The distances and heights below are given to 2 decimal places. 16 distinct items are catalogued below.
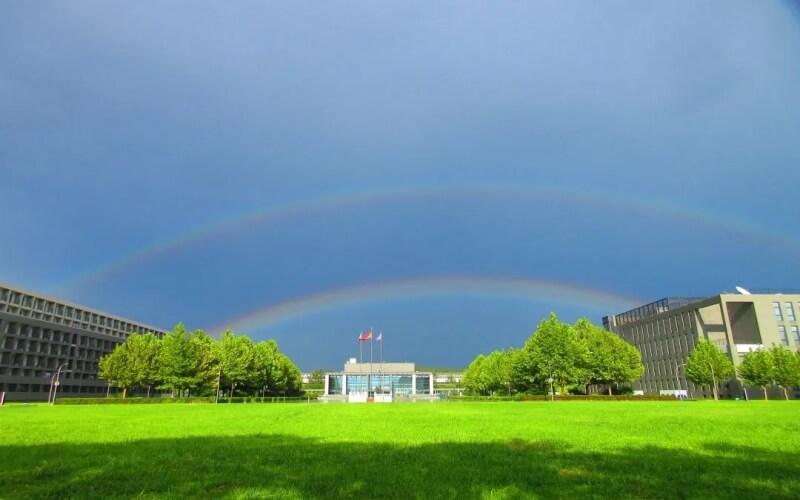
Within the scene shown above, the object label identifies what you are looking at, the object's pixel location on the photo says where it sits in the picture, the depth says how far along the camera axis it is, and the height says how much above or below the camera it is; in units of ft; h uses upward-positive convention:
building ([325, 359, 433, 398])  643.86 +3.71
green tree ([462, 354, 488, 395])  374.02 +5.19
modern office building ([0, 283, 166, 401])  335.06 +29.90
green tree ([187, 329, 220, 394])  256.11 +10.62
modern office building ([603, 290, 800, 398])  322.75 +35.64
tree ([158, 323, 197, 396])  248.93 +11.18
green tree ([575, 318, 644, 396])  271.69 +14.52
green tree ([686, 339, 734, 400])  271.90 +9.67
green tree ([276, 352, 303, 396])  364.38 +6.66
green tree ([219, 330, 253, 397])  273.75 +13.54
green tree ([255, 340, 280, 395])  295.89 +10.78
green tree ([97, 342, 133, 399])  276.41 +9.36
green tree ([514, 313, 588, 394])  254.88 +14.19
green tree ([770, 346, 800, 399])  253.85 +7.44
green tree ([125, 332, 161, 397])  269.85 +12.75
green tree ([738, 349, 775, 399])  258.78 +7.51
